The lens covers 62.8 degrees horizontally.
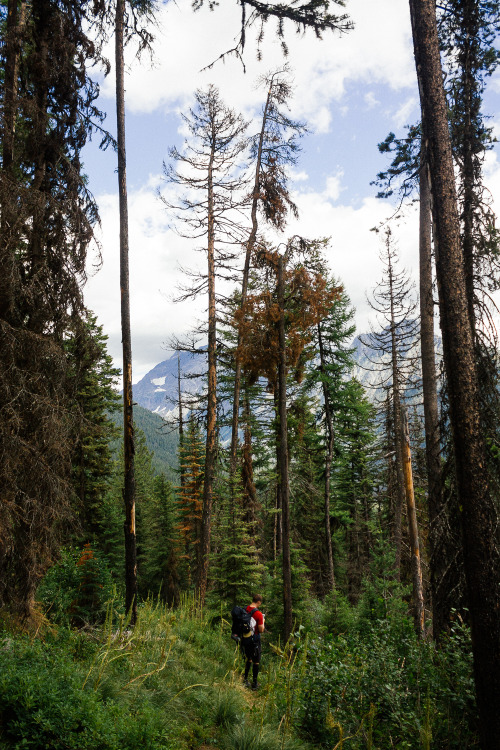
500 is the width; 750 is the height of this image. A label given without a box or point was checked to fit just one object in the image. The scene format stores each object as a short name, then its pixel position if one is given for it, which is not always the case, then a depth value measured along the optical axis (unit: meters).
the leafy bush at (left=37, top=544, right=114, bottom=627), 7.35
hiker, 7.50
